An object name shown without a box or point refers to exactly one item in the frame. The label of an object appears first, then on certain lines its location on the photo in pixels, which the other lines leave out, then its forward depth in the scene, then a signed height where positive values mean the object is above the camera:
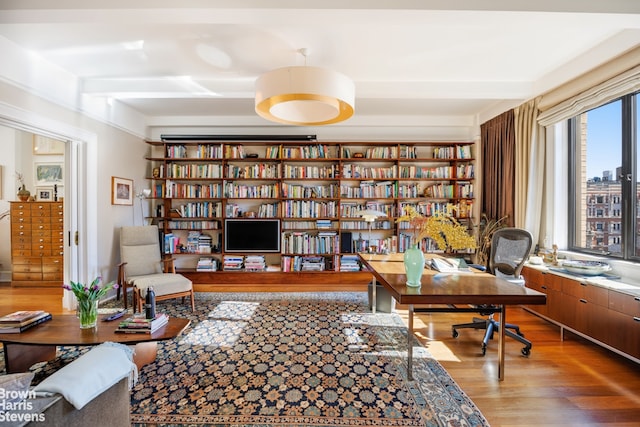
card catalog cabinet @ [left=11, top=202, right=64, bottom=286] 4.54 -0.60
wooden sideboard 2.16 -0.85
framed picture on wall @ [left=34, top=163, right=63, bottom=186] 4.91 +0.66
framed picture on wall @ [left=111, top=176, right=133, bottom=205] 3.97 +0.30
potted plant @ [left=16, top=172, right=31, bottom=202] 4.59 +0.29
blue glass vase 1.96 -0.36
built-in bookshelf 4.66 +0.33
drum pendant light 2.09 +0.92
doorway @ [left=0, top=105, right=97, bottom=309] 3.45 +0.06
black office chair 2.66 -0.48
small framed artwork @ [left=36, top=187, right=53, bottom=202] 4.91 +0.32
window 2.71 +0.34
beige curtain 3.51 +0.54
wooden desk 1.77 -0.52
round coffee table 1.90 -0.85
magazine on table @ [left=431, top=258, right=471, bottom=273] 2.58 -0.50
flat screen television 4.67 -0.41
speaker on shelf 4.70 -0.51
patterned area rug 1.70 -1.19
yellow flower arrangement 2.24 -0.15
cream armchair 3.21 -0.75
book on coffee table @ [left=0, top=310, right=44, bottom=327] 2.01 -0.77
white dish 2.70 -0.53
